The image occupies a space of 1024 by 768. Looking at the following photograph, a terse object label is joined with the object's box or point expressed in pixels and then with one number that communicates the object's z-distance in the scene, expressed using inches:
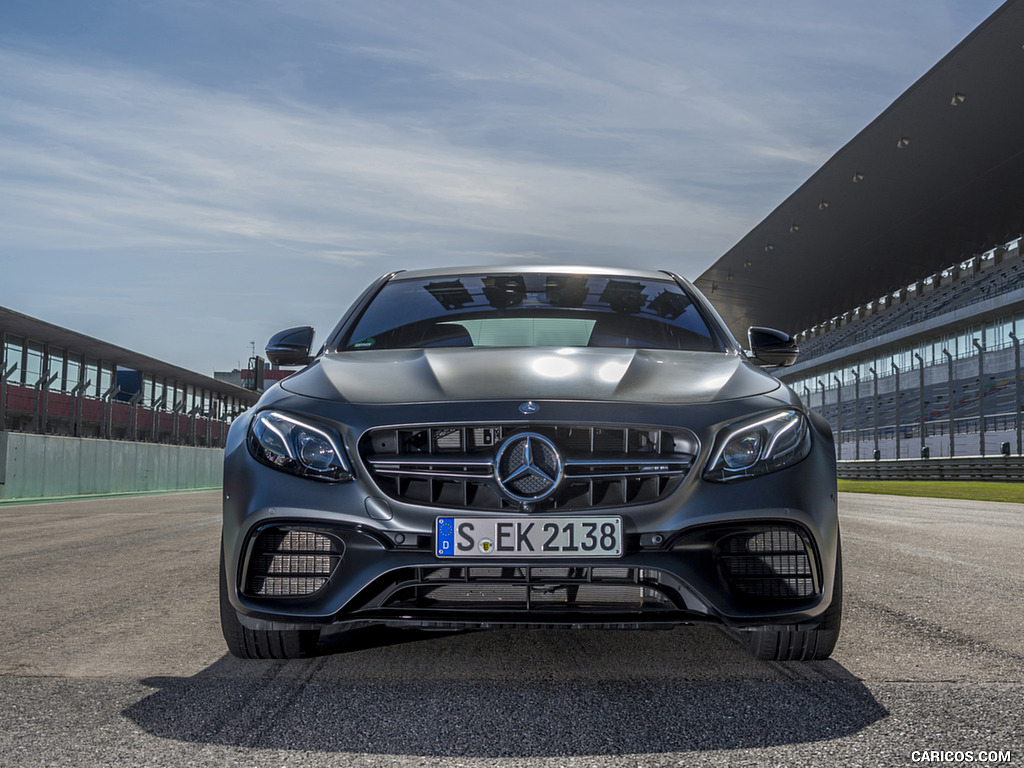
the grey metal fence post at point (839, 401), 2050.9
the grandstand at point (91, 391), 732.0
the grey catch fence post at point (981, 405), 1400.1
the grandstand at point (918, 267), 1120.2
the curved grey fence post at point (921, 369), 1615.5
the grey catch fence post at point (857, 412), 1932.8
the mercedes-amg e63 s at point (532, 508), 108.0
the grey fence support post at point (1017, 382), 1294.3
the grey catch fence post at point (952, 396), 1508.4
